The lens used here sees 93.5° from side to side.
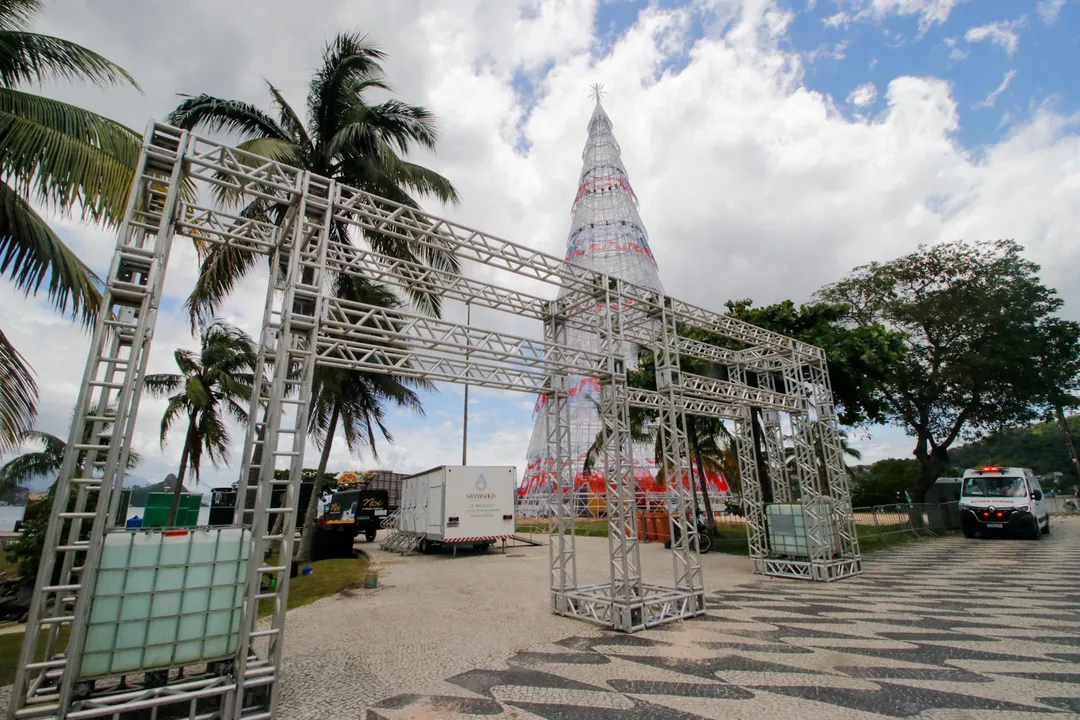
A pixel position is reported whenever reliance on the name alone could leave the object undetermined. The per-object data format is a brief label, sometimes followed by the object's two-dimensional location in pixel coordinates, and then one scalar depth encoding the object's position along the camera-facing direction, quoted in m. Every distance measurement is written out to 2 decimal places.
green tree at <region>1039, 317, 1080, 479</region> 22.67
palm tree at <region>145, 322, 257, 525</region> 15.88
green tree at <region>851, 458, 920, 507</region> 31.45
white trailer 17.22
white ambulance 18.69
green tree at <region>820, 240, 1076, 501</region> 22.66
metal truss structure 4.44
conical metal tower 38.34
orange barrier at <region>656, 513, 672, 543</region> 20.86
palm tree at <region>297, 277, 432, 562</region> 14.00
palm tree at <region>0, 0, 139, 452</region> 6.14
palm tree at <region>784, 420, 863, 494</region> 12.91
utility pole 28.56
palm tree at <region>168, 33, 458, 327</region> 11.09
